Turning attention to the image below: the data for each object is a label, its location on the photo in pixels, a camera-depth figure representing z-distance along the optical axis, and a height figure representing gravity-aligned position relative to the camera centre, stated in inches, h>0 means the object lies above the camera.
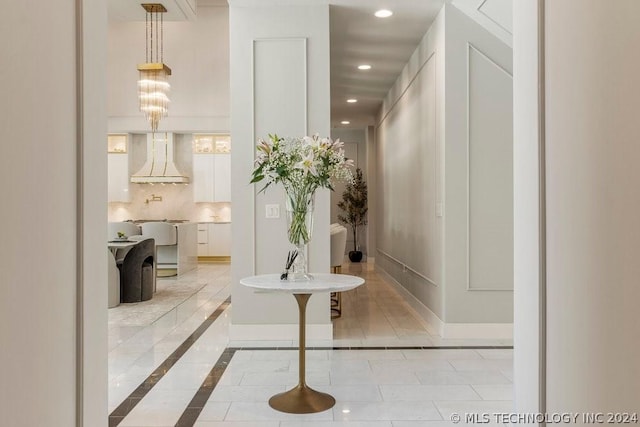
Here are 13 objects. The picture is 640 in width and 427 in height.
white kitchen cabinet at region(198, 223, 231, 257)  455.2 -30.3
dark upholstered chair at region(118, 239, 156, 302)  262.5 -35.4
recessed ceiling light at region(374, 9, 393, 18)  194.2 +74.5
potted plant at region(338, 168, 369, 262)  494.3 +2.4
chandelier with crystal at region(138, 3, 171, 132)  344.2 +79.8
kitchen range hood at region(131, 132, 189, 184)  448.1 +38.0
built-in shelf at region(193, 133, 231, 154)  463.8 +58.4
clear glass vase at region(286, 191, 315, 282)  129.4 -4.1
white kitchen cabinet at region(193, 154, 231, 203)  462.6 +28.3
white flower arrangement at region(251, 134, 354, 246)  126.4 +9.4
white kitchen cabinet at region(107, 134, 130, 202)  460.1 +34.0
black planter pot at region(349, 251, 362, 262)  474.0 -46.0
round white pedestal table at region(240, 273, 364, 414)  115.7 -30.1
